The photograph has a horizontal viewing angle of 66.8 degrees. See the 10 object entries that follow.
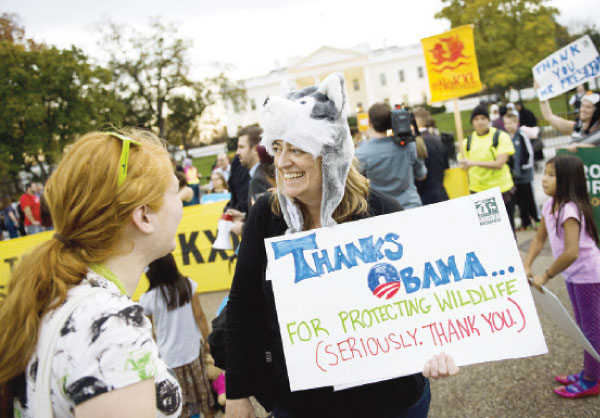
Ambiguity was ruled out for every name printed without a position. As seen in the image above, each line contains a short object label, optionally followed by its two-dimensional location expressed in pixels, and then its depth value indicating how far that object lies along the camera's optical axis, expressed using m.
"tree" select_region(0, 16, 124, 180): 19.44
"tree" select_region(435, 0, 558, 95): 36.41
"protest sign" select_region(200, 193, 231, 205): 8.18
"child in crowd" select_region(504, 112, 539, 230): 7.05
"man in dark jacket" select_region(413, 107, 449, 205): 5.82
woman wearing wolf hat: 1.76
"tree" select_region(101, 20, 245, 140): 34.12
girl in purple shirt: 2.97
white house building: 74.19
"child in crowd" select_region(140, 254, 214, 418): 3.36
